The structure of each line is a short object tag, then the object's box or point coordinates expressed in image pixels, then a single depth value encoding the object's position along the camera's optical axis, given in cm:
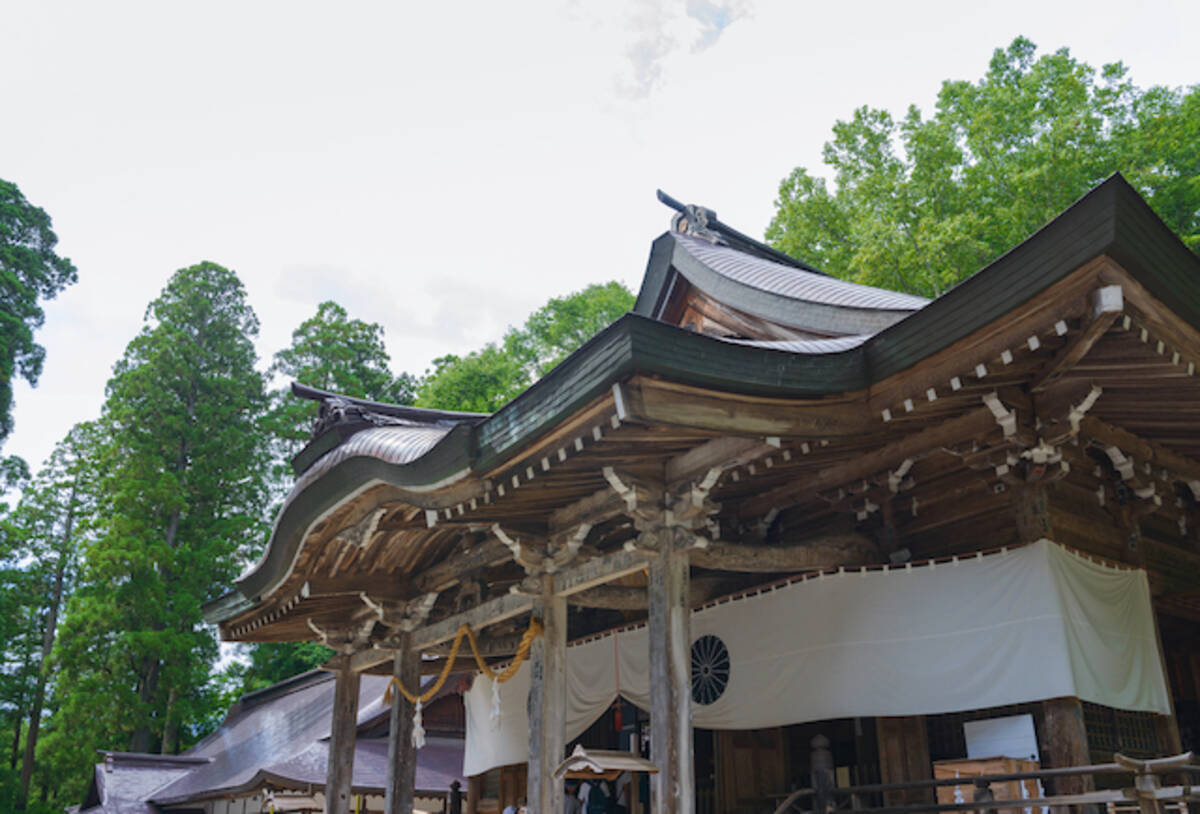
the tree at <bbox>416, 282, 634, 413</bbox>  2952
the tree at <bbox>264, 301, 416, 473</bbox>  2956
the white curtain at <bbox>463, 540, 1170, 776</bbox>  666
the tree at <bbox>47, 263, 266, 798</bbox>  2230
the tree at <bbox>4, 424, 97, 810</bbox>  2770
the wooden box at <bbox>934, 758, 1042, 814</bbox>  646
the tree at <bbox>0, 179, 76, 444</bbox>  2250
